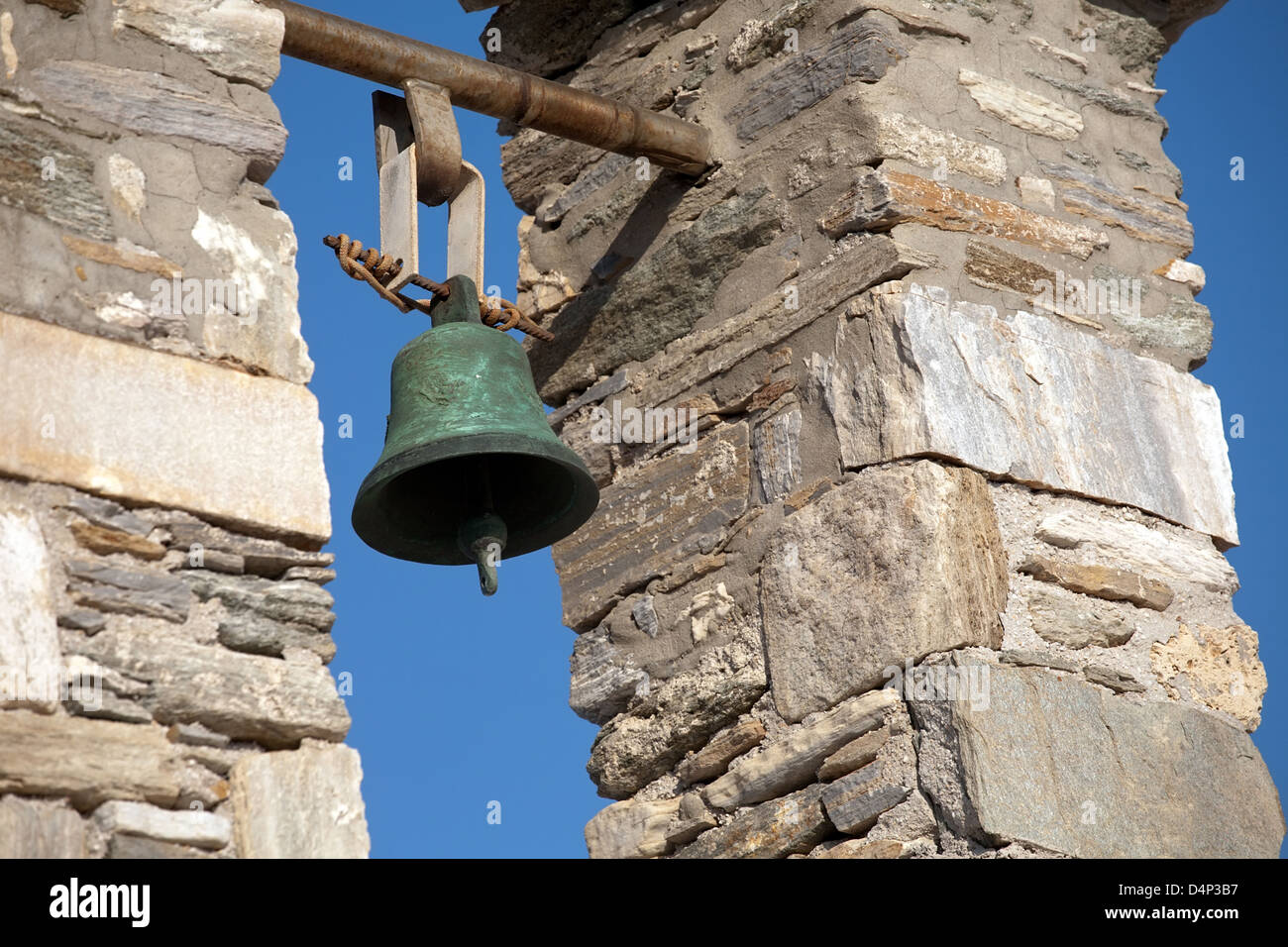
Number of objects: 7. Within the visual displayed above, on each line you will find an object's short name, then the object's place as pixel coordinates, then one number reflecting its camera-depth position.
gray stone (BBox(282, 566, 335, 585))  2.75
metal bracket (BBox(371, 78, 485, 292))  3.57
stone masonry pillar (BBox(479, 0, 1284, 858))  3.57
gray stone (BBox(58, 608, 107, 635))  2.51
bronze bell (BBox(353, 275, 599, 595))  3.22
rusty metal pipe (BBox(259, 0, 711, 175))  3.80
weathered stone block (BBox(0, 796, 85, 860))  2.31
